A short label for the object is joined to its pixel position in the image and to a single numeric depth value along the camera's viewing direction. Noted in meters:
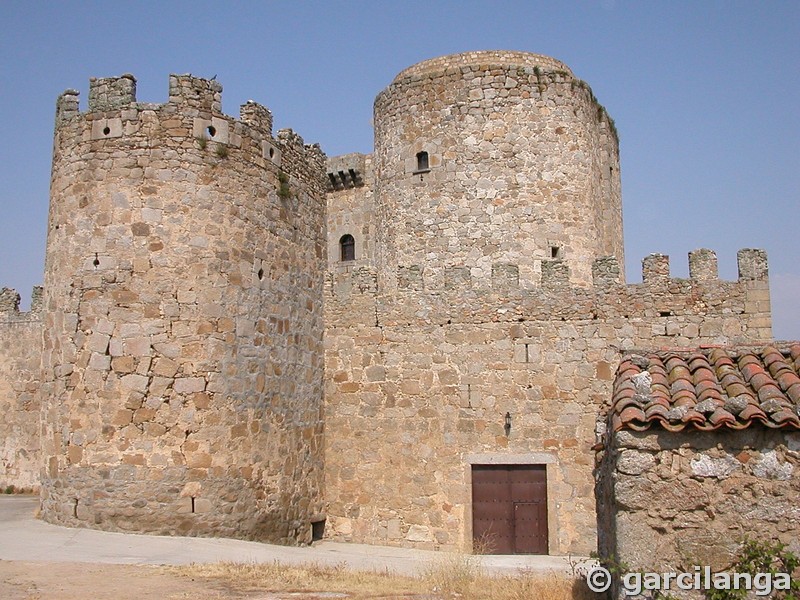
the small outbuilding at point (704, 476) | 7.12
